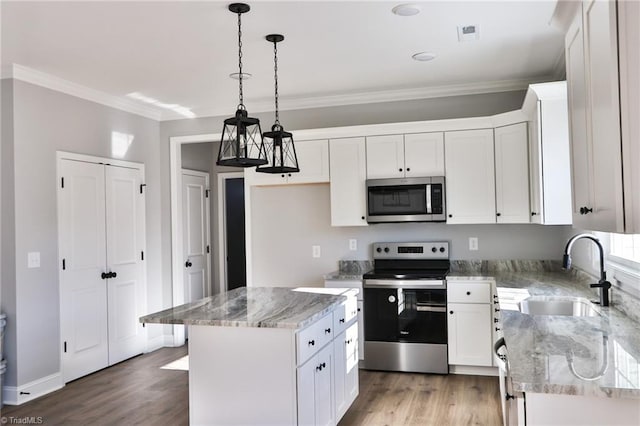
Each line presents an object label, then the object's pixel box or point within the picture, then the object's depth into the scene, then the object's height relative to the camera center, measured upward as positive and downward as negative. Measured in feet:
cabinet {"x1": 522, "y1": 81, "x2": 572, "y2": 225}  11.28 +1.48
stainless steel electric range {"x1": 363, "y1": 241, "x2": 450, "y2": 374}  13.99 -2.90
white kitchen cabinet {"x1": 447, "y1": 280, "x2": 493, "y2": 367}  13.69 -2.91
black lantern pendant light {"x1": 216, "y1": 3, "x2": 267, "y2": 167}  8.57 +1.41
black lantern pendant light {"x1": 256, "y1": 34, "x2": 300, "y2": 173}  9.96 +1.77
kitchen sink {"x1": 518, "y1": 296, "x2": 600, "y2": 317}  9.87 -1.80
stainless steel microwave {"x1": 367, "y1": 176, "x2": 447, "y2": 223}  14.60 +0.60
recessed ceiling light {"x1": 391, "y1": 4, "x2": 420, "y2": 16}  9.73 +4.18
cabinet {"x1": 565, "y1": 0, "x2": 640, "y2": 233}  4.81 +1.12
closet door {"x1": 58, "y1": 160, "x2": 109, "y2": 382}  14.14 -1.21
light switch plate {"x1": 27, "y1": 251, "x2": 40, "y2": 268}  13.05 -0.78
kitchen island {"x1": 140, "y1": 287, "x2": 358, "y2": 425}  8.21 -2.38
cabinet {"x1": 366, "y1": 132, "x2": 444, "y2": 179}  14.71 +1.94
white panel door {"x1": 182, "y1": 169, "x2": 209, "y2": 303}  19.63 -0.32
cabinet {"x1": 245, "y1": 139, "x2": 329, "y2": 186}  15.69 +1.88
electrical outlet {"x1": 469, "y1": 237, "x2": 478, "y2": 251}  15.37 -0.78
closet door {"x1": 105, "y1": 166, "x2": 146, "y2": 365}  15.88 -1.09
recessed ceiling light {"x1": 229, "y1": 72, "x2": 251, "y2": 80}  13.80 +4.18
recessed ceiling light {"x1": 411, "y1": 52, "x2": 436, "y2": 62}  12.50 +4.15
